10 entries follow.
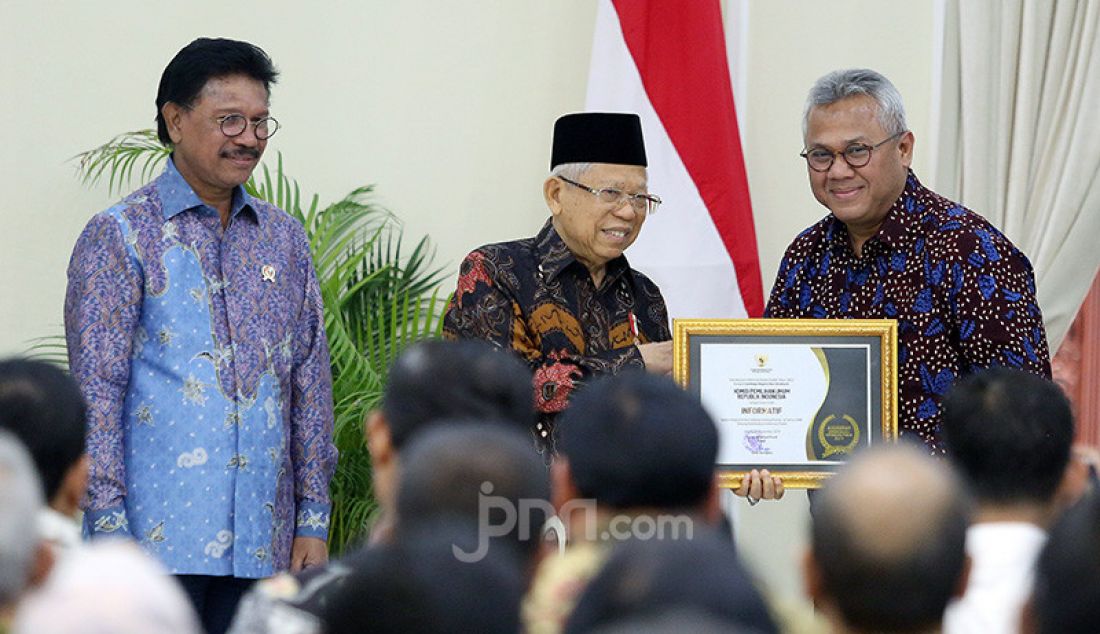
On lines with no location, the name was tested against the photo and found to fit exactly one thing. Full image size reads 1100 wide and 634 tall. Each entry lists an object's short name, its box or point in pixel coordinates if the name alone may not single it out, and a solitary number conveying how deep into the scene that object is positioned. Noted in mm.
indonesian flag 12375
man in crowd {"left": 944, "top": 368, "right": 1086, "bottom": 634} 5867
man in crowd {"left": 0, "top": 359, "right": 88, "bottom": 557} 5898
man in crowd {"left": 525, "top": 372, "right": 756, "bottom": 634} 5195
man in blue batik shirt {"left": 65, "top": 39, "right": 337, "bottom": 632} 8437
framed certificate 9055
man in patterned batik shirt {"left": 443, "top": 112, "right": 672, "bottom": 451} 8898
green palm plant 11273
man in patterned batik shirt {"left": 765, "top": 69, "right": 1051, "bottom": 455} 8789
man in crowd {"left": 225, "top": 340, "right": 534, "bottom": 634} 5824
